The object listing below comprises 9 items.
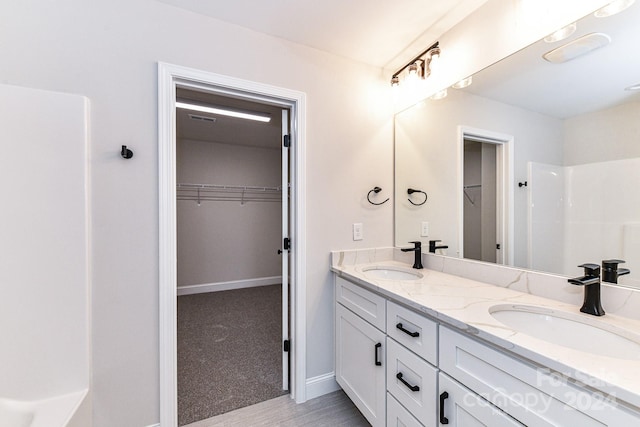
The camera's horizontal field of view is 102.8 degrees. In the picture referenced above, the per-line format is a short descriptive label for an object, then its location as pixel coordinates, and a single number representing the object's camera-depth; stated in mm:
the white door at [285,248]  1880
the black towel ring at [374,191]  2032
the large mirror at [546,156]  996
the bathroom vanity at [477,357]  653
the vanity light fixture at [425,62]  1677
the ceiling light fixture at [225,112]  2660
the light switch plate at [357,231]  1982
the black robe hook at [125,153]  1349
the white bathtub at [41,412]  1116
